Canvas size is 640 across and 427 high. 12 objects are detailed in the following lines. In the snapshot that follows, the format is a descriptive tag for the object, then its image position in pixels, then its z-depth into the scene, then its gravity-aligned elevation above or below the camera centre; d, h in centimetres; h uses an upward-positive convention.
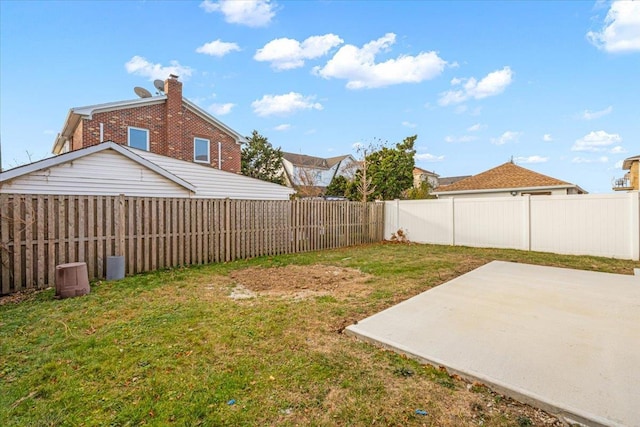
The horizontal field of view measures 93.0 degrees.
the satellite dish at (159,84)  1468 +608
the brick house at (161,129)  1230 +370
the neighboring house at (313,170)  2978 +431
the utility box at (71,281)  472 -113
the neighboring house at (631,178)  2106 +272
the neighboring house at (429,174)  4144 +475
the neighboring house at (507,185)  1623 +139
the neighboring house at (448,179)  5384 +541
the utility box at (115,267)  591 -114
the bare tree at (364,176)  1938 +229
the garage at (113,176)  775 +101
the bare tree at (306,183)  2821 +255
